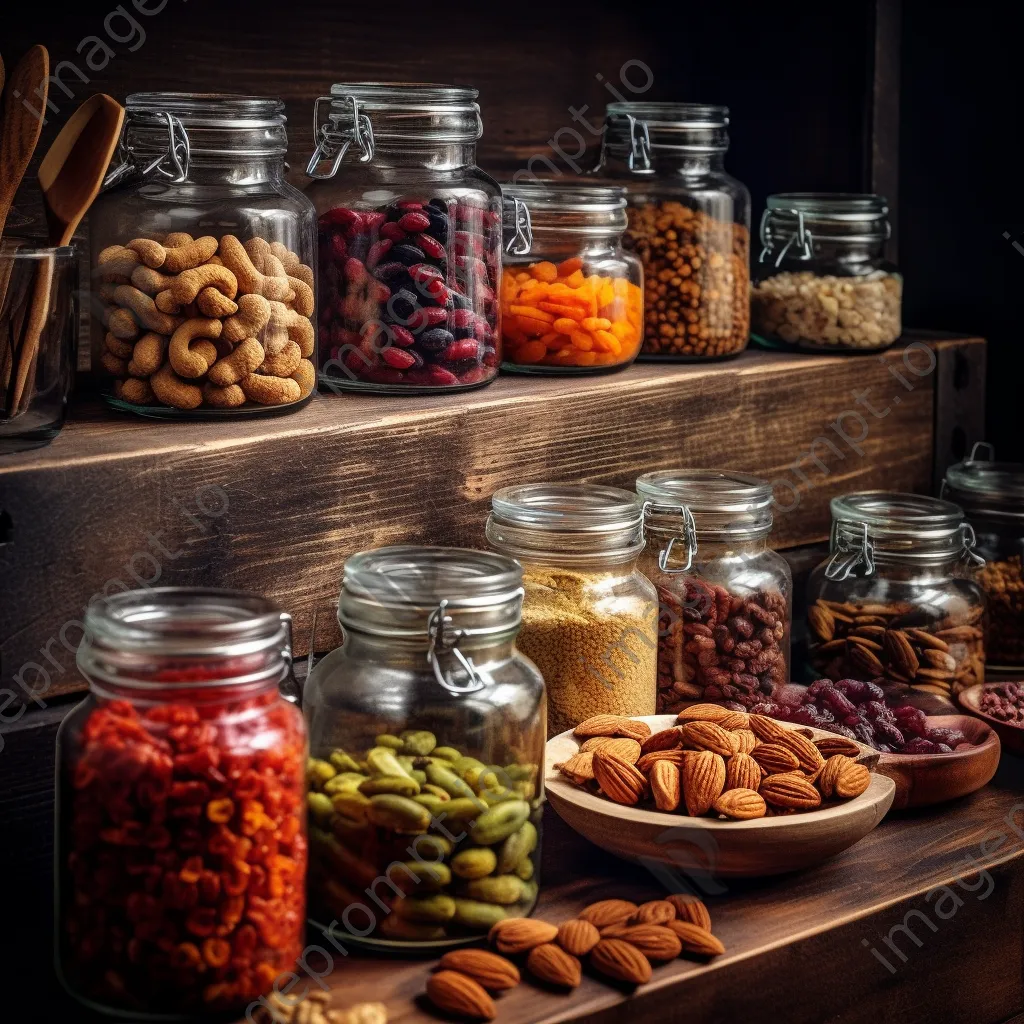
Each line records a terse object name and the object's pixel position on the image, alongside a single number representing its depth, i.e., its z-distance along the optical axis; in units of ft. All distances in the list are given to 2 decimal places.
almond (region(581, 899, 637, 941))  2.98
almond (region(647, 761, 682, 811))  3.12
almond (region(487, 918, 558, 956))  2.91
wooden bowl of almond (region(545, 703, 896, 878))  3.08
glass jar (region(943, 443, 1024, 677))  4.09
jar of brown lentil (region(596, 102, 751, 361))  3.93
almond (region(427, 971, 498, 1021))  2.78
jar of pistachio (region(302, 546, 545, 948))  2.92
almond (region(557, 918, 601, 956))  2.91
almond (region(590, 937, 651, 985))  2.86
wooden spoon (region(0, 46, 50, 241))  3.10
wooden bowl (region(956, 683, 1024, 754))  3.65
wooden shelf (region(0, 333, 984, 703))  3.05
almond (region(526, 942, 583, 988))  2.86
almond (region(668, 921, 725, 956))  2.93
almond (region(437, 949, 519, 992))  2.84
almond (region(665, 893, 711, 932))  2.99
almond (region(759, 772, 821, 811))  3.13
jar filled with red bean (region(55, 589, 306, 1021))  2.71
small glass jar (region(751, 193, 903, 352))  4.15
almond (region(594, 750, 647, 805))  3.14
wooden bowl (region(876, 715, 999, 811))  3.38
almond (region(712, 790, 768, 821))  3.09
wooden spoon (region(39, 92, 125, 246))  3.10
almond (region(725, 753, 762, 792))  3.14
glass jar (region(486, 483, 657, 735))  3.37
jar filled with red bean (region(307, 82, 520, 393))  3.46
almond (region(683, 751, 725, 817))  3.11
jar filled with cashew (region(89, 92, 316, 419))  3.20
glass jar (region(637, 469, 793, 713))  3.59
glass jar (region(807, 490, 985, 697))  3.80
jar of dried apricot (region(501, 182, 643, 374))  3.74
